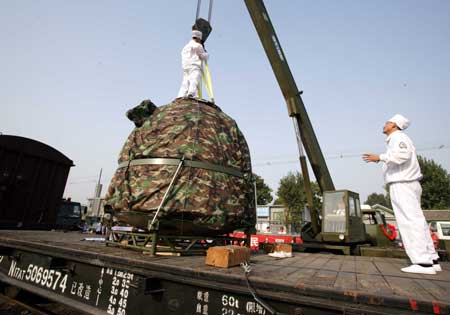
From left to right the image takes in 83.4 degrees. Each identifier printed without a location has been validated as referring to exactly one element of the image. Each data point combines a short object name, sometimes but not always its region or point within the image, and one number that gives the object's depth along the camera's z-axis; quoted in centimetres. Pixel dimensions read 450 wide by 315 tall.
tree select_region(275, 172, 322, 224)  3638
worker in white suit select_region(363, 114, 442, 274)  307
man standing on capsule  519
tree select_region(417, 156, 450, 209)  3356
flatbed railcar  171
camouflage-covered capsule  345
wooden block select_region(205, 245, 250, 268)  252
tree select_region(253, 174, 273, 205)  4716
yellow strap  538
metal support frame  347
